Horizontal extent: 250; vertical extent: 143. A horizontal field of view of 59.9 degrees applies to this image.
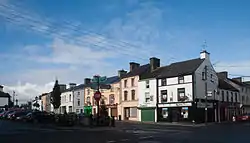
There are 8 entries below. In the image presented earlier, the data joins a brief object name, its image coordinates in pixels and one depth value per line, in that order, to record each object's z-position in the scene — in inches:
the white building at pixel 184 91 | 1389.2
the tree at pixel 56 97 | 2046.9
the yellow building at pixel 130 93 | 1665.8
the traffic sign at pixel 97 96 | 837.1
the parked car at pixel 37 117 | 1197.9
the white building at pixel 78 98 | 2131.7
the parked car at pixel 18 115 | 1363.4
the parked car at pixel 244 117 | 1389.5
